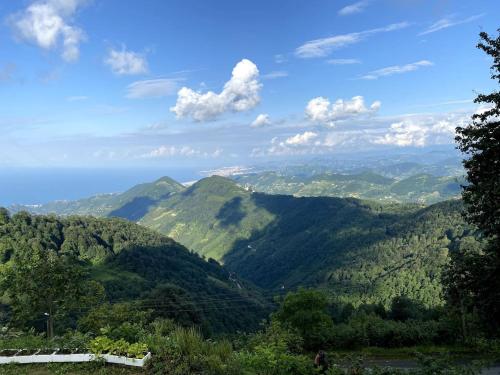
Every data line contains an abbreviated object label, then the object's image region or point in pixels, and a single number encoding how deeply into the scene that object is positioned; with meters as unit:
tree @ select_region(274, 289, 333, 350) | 49.38
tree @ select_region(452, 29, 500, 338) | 16.97
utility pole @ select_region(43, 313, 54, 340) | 29.86
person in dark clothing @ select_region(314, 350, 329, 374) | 11.68
